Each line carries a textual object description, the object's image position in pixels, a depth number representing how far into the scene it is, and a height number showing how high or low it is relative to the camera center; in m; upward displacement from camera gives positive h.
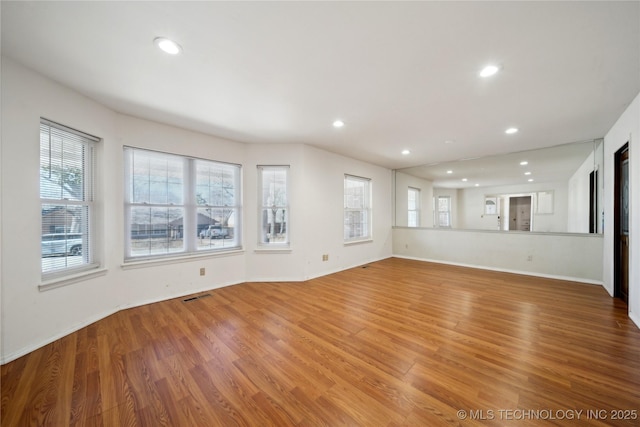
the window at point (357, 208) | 5.41 +0.10
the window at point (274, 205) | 4.29 +0.14
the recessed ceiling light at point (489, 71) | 1.99 +1.27
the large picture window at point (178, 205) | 3.18 +0.13
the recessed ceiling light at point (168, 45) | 1.70 +1.30
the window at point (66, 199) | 2.30 +0.15
